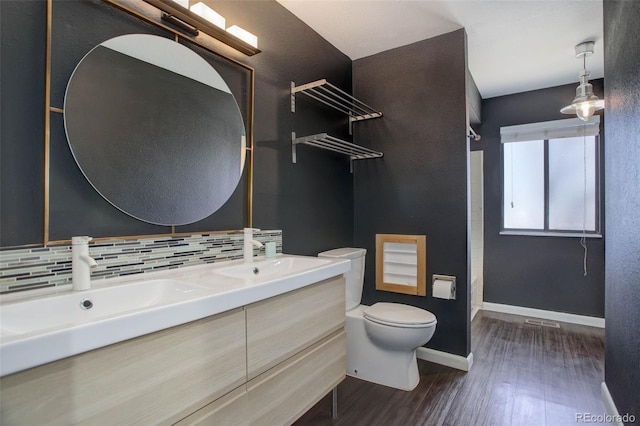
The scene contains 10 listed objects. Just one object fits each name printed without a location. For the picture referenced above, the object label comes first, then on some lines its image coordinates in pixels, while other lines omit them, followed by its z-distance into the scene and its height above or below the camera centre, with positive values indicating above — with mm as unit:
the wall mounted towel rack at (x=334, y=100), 2084 +865
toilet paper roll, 2277 -535
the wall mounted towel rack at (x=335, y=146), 2034 +496
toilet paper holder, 2283 -510
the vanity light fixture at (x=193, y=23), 1295 +858
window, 3238 +409
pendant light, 2564 +941
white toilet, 1938 -785
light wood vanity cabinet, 682 -449
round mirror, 1143 +362
